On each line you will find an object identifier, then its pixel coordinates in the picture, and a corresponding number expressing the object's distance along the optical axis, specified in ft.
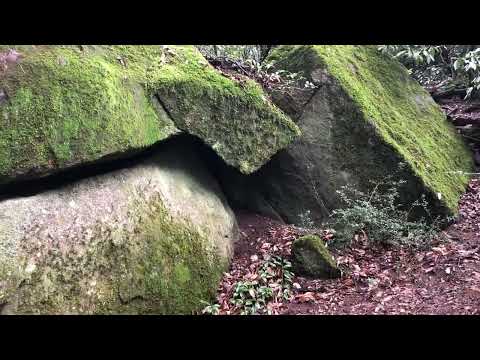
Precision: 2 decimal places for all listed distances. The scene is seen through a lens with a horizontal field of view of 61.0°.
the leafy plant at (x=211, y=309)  16.03
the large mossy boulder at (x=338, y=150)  21.77
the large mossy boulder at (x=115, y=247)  13.17
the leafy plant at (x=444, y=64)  30.07
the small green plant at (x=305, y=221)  22.35
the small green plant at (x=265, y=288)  16.46
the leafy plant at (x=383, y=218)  20.03
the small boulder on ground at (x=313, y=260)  18.03
